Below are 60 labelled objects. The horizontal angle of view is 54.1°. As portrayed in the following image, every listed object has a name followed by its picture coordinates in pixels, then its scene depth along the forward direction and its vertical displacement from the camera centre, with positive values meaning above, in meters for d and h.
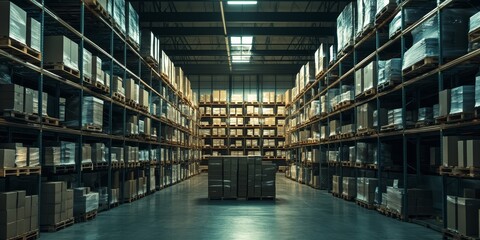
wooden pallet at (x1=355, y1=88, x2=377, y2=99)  10.34 +1.18
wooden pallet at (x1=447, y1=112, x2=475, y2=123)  6.48 +0.41
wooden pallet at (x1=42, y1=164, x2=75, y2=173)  7.90 -0.44
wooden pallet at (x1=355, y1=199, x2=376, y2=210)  10.57 -1.38
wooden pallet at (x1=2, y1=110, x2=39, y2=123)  6.23 +0.37
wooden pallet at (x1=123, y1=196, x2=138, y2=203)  12.09 -1.45
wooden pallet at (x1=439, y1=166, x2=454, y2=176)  6.84 -0.37
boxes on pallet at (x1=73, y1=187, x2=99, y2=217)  8.50 -1.07
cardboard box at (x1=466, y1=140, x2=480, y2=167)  6.09 -0.10
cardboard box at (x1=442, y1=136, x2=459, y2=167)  6.73 -0.07
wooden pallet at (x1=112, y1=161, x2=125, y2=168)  10.98 -0.50
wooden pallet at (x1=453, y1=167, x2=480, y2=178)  6.12 -0.35
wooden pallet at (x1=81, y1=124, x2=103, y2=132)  9.03 +0.31
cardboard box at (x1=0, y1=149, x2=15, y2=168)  5.93 -0.20
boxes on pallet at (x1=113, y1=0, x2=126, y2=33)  10.69 +3.05
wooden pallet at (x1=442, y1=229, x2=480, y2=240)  6.22 -1.25
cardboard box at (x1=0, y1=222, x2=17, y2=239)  5.86 -1.11
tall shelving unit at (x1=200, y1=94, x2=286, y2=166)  29.58 +0.96
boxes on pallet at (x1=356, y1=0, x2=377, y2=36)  10.33 +2.98
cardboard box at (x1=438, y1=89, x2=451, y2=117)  6.98 +0.65
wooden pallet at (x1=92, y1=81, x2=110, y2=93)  9.43 +1.16
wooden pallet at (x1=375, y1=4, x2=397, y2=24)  9.29 +2.68
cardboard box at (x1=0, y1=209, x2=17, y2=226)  5.88 -0.93
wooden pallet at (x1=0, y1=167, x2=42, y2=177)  5.94 -0.38
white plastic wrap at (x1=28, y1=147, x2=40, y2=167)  6.75 -0.20
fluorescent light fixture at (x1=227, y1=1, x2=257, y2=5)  14.36 +4.40
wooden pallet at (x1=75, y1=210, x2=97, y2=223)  8.54 -1.36
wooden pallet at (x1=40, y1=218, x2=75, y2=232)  7.41 -1.34
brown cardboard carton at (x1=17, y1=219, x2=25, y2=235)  6.16 -1.11
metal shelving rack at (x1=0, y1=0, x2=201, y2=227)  7.24 +1.09
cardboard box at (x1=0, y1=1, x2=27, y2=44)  5.98 +1.57
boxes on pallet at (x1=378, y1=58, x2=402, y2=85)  9.20 +1.48
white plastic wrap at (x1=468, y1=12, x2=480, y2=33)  6.12 +1.63
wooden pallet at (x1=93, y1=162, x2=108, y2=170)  9.77 -0.46
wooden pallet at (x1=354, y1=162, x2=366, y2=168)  11.17 -0.48
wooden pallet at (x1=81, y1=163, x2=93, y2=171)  9.10 -0.44
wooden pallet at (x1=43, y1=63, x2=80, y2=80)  7.69 +1.23
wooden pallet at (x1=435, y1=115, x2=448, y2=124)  7.14 +0.40
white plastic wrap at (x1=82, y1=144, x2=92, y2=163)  9.04 -0.20
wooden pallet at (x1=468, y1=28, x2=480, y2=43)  6.08 +1.45
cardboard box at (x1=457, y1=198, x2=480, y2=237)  6.18 -0.95
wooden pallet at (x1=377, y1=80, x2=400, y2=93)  9.23 +1.22
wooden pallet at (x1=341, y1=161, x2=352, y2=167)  12.41 -0.50
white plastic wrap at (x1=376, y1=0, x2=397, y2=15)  9.28 +2.85
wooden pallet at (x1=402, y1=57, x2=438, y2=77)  7.56 +1.33
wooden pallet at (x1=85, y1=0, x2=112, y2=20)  8.88 +2.66
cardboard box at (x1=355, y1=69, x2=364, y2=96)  11.12 +1.53
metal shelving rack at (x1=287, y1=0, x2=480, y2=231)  7.26 +1.09
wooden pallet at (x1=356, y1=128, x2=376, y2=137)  10.65 +0.30
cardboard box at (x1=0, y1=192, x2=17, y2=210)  5.92 -0.73
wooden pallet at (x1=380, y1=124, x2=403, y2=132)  9.12 +0.36
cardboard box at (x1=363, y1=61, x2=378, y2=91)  10.22 +1.52
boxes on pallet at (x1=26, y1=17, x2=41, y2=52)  6.65 +1.57
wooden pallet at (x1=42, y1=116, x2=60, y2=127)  7.26 +0.35
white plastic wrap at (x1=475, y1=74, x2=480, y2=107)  6.11 +0.72
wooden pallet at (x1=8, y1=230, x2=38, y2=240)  6.19 -1.27
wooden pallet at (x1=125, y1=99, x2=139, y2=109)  11.97 +1.06
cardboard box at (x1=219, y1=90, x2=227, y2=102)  29.08 +2.97
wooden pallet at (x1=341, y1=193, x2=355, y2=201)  12.45 -1.41
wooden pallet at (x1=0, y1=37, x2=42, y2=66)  6.01 +1.24
